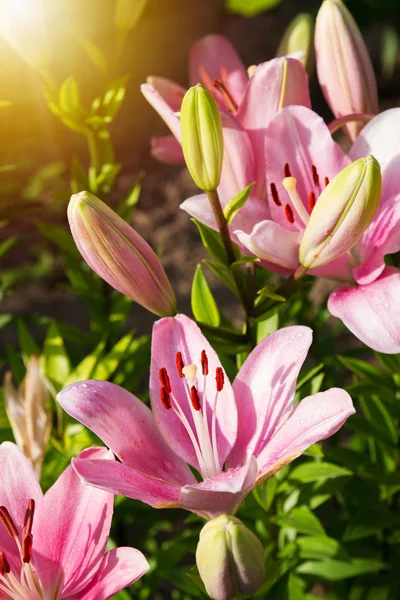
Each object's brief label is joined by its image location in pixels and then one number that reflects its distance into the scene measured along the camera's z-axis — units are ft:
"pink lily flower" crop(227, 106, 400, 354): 3.03
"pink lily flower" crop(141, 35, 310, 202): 3.13
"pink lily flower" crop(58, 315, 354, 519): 2.83
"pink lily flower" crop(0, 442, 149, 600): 2.93
